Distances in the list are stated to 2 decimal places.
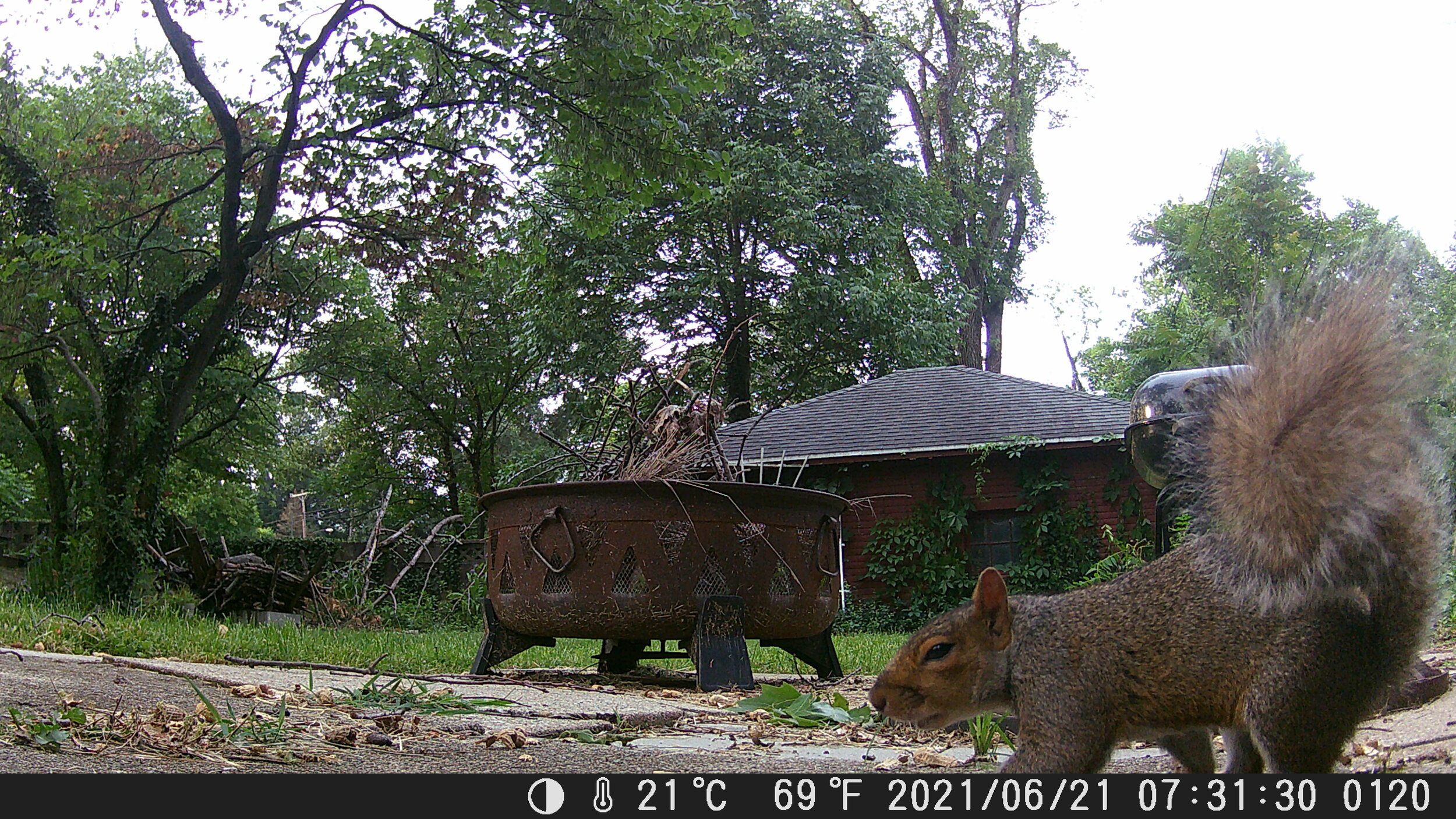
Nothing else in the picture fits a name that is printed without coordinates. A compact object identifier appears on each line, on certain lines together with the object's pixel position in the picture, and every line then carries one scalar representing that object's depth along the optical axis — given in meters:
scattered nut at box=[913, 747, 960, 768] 3.15
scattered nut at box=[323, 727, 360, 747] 3.09
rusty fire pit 5.39
